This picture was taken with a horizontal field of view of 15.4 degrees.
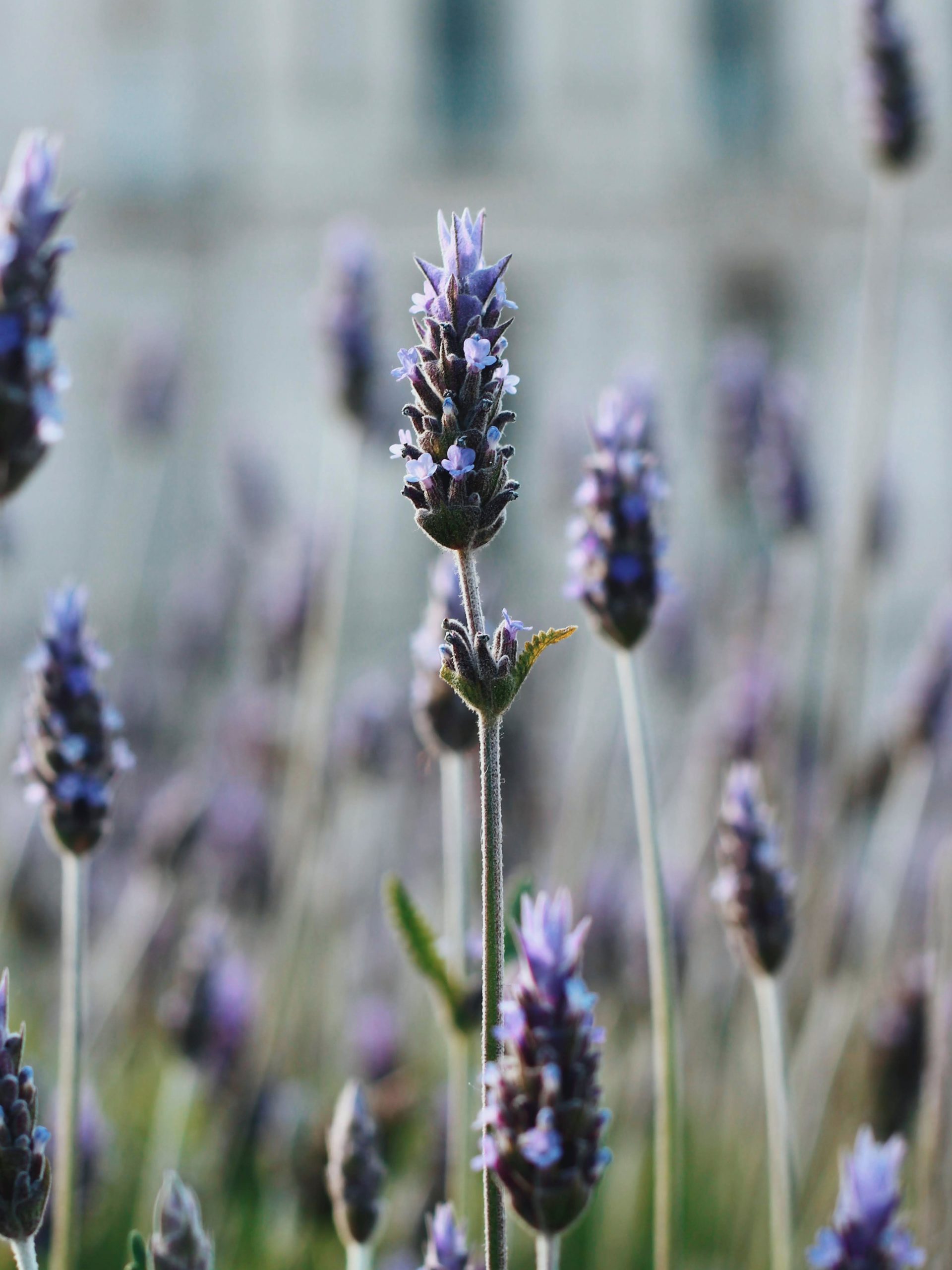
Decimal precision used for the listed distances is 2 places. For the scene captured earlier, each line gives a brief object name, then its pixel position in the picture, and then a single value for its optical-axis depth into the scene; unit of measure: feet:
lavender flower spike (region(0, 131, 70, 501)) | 1.58
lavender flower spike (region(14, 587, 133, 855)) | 1.66
